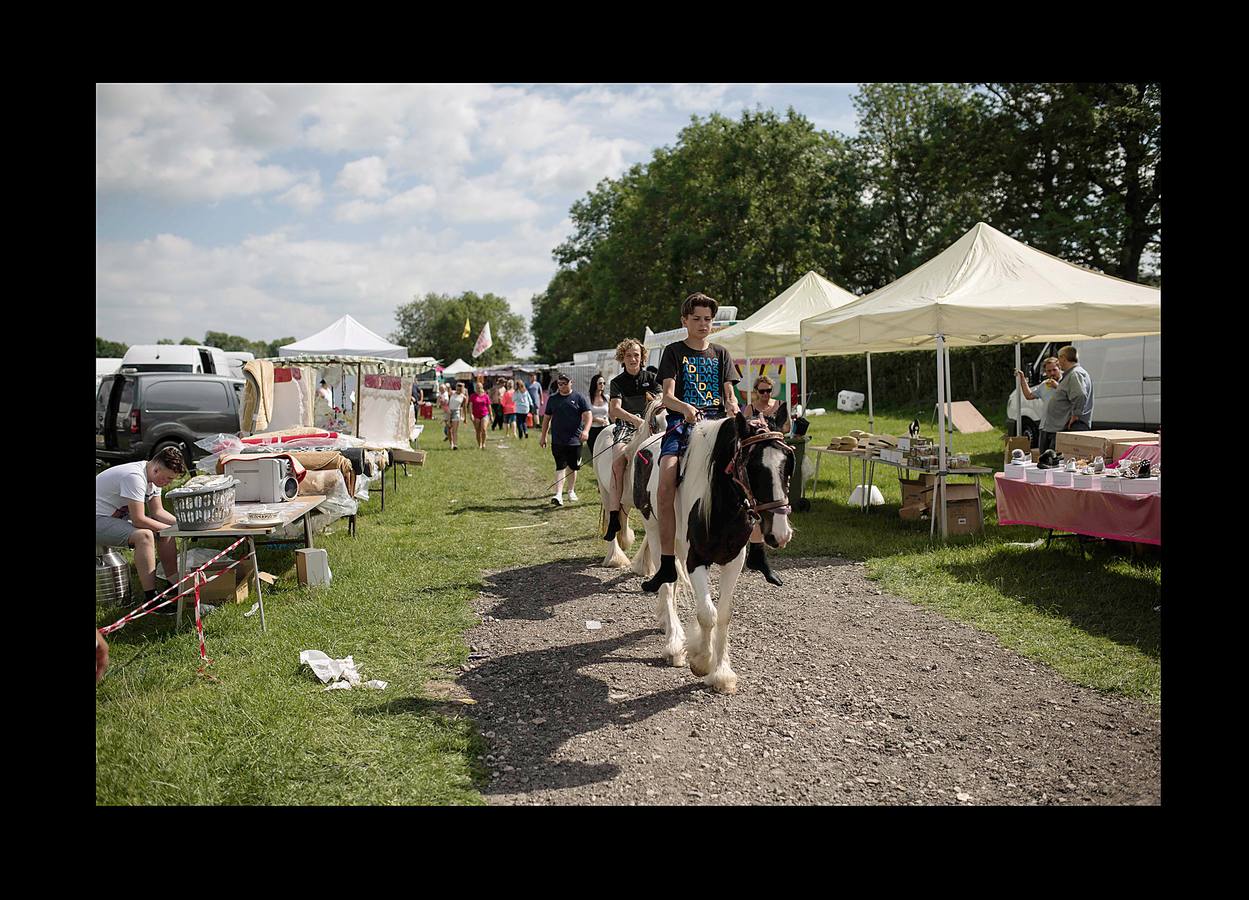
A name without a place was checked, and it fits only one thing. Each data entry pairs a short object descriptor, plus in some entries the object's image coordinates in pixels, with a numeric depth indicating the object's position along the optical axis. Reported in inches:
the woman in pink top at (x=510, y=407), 1058.1
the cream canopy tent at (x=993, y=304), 341.7
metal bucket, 257.0
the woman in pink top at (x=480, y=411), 879.1
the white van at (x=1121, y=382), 665.0
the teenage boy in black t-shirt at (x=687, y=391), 203.2
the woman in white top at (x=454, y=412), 909.8
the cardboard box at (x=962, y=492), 359.6
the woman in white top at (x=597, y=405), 609.3
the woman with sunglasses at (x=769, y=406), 391.2
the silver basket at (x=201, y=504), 240.1
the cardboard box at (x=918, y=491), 391.2
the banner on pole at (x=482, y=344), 1483.8
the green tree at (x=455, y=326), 3757.4
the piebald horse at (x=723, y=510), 177.9
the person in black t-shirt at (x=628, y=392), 278.1
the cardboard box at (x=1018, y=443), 483.5
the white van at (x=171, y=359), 826.8
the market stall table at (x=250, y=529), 240.7
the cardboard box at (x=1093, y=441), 344.5
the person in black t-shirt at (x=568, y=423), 479.9
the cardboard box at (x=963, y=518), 362.0
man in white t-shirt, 253.0
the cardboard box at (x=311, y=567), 292.7
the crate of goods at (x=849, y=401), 1159.6
